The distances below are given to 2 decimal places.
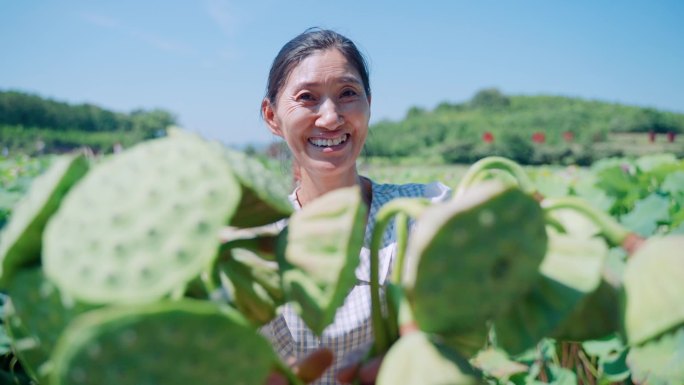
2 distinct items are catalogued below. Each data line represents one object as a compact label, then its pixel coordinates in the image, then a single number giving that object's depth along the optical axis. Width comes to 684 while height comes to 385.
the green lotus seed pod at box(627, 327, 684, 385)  0.53
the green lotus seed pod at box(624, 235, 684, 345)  0.51
